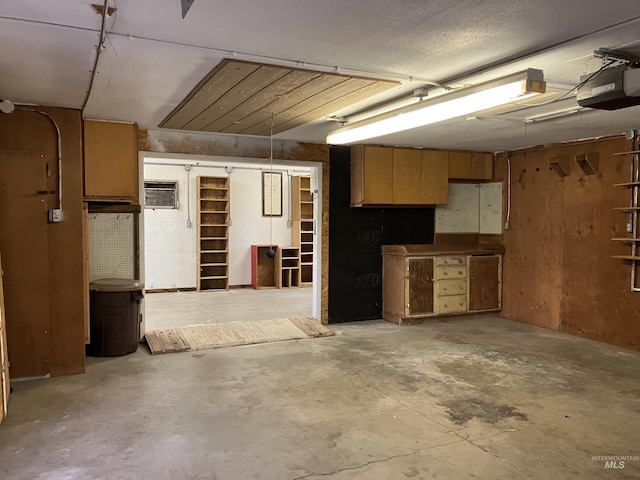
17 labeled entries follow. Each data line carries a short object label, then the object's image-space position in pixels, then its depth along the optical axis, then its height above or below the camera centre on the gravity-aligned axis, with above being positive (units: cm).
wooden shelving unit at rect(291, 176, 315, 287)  968 +8
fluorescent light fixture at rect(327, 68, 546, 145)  266 +81
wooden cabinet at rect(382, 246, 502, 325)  610 -73
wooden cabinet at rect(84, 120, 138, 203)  457 +65
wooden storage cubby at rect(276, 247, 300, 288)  941 -77
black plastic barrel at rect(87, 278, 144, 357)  459 -83
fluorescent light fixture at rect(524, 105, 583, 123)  406 +99
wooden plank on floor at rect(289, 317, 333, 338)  555 -117
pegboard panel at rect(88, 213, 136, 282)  494 -17
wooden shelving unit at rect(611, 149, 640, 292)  497 +12
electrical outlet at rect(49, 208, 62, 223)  402 +11
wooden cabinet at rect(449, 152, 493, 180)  651 +84
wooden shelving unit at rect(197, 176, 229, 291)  909 -9
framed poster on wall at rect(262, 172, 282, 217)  961 +66
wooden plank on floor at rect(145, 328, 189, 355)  487 -118
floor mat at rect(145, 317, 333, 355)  504 -118
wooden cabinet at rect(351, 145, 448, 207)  600 +65
